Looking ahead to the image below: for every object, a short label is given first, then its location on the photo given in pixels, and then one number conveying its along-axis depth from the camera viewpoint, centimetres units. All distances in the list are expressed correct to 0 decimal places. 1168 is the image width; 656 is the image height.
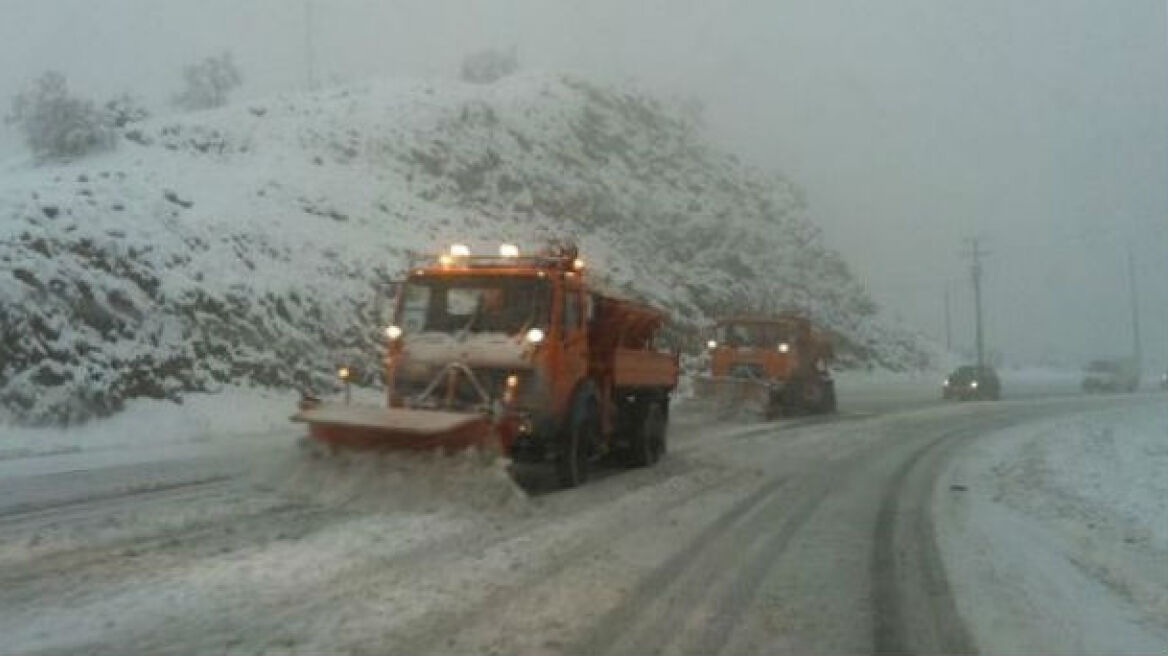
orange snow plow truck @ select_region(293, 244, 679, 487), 1323
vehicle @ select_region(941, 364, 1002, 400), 5069
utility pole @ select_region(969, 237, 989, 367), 8288
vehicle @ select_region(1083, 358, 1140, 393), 6692
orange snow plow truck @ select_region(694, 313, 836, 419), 3294
